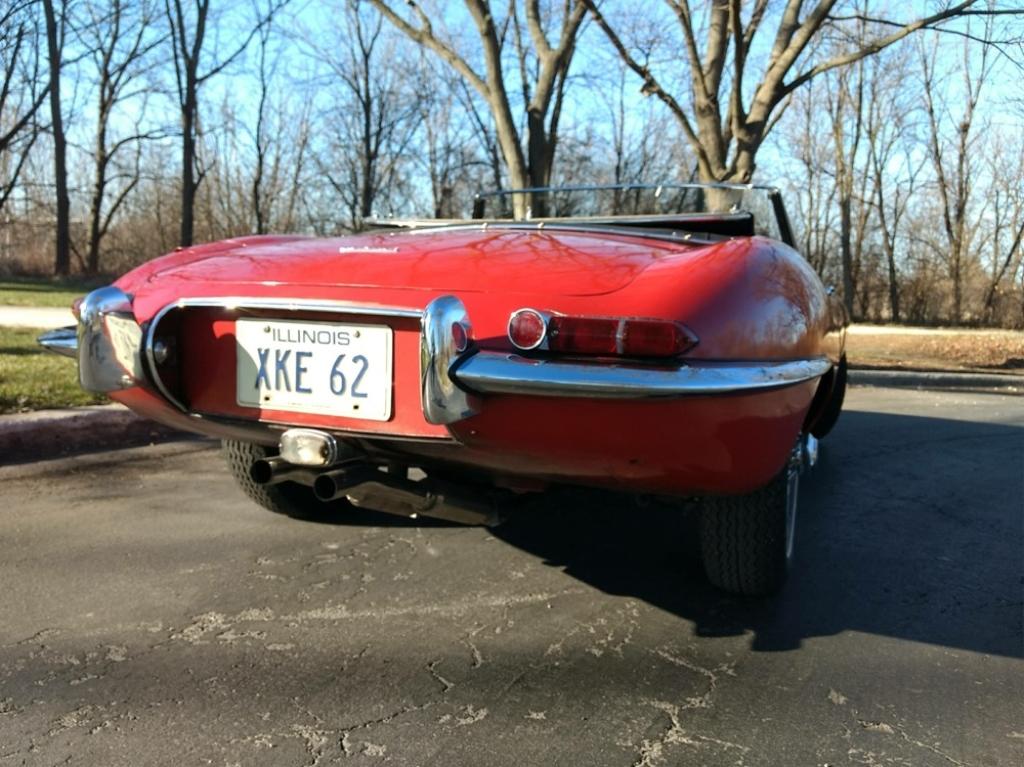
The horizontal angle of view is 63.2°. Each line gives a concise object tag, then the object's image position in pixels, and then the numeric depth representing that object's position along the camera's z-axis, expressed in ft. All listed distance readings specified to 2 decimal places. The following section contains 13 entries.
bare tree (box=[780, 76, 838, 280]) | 99.19
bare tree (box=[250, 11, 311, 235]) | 115.75
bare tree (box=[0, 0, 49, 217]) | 80.74
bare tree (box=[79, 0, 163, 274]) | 94.43
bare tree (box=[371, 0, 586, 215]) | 38.52
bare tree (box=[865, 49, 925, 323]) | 96.78
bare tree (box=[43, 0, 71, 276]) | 77.61
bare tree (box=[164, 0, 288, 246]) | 81.71
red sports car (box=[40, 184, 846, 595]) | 6.63
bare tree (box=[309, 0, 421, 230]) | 109.19
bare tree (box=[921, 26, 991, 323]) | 93.76
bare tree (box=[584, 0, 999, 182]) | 35.50
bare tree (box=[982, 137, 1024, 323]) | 92.38
